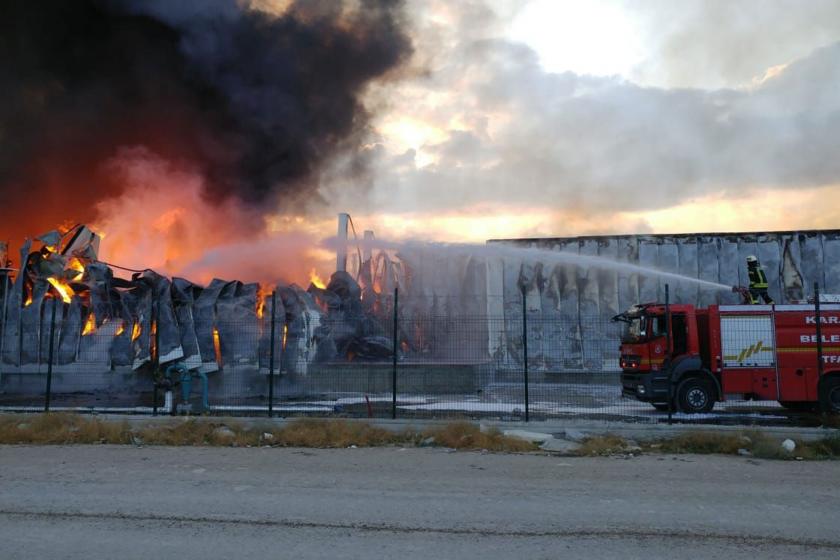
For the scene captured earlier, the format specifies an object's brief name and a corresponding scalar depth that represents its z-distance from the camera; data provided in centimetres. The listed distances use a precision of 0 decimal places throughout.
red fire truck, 1316
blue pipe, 1327
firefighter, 1446
